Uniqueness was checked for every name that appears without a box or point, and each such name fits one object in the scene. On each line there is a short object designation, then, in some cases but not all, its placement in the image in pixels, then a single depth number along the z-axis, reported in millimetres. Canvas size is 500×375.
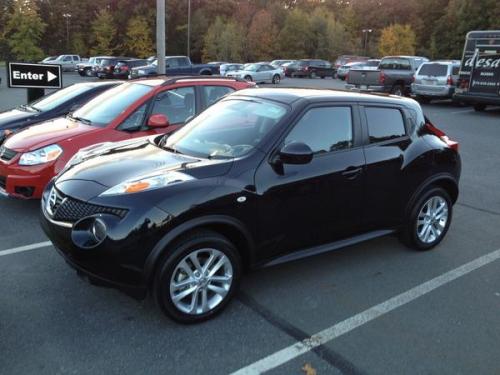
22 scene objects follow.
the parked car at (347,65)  35544
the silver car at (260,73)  32812
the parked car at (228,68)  33344
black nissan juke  3299
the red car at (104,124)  5477
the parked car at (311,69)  41500
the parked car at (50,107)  7215
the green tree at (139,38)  65375
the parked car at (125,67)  32906
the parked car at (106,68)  34562
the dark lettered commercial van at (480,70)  16016
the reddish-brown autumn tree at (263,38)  63906
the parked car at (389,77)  20203
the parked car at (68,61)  45959
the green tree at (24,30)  51500
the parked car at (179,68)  27328
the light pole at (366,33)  73000
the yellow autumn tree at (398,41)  60500
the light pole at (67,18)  67750
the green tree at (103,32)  64750
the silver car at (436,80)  18969
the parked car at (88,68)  37753
